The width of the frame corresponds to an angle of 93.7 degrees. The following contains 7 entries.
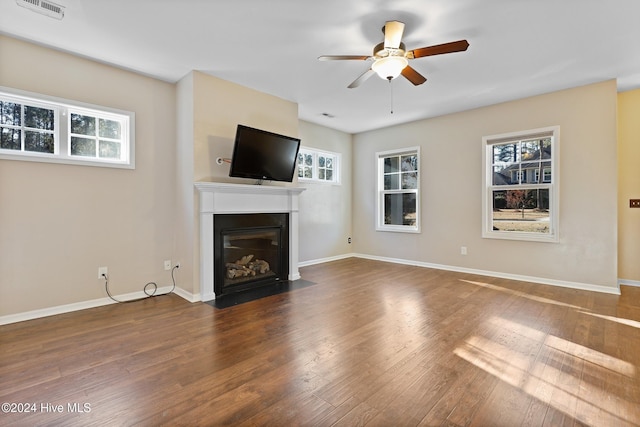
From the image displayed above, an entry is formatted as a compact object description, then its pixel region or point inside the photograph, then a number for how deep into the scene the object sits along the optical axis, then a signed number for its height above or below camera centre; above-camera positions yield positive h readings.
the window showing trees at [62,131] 2.80 +0.82
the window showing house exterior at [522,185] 4.14 +0.35
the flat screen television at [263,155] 3.55 +0.70
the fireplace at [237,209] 3.46 +0.02
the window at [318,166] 5.48 +0.86
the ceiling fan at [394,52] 2.37 +1.28
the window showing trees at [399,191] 5.54 +0.37
